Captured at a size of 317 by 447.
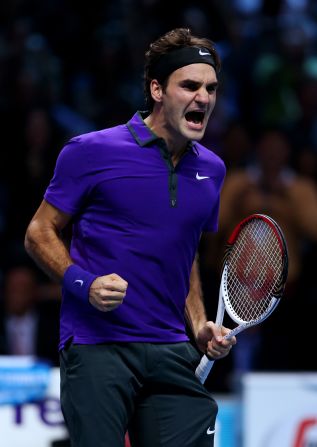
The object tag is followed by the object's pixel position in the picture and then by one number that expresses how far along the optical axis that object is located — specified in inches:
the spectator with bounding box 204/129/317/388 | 595.5
